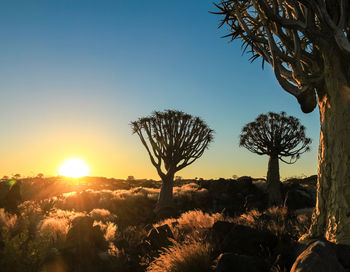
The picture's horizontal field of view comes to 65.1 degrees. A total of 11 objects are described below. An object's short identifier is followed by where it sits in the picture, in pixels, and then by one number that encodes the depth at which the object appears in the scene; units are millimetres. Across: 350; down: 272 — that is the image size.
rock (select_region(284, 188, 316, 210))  15545
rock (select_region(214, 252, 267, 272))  4521
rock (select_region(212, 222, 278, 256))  5703
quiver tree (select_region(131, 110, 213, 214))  19453
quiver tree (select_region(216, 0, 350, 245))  5266
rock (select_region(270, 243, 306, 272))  4704
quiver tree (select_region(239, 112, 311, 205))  21516
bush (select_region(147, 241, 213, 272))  5270
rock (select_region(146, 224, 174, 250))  7584
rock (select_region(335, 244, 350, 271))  4454
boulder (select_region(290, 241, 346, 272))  3730
